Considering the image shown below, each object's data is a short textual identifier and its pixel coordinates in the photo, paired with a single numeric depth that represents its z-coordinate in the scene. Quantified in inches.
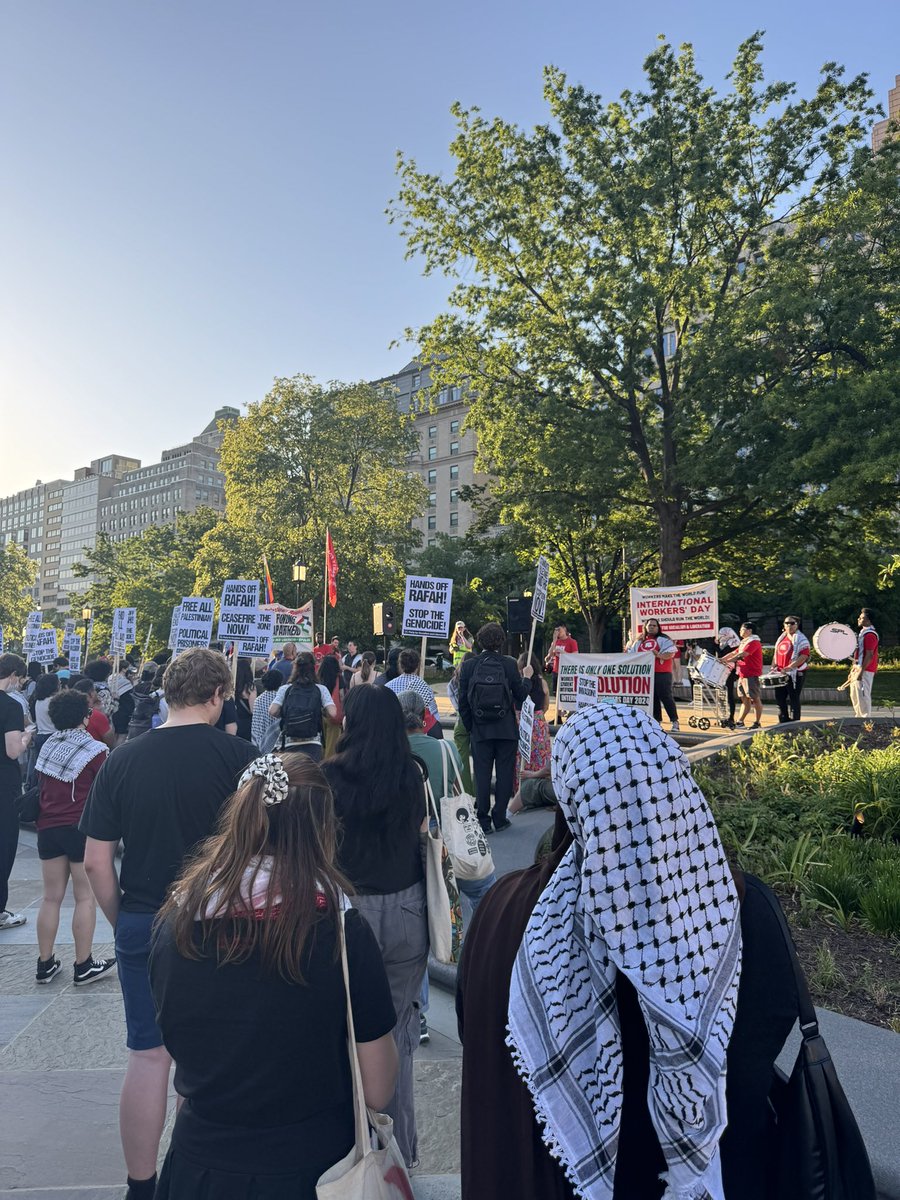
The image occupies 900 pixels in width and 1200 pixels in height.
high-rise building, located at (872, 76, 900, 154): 1963.5
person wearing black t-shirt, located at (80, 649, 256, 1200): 126.1
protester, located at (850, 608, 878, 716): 527.5
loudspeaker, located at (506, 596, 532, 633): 895.7
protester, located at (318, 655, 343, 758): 343.0
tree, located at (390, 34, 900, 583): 649.0
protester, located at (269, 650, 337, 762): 300.2
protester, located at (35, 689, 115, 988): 209.0
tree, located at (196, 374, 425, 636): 1496.1
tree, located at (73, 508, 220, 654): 2128.4
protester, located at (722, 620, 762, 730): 562.3
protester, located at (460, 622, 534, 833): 304.3
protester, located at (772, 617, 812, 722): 544.4
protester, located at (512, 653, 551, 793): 348.2
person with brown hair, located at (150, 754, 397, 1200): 71.4
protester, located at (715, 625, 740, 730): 614.2
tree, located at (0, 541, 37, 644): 2728.8
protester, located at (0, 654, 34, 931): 230.8
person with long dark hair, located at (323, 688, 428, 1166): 131.3
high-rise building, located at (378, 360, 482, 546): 3223.4
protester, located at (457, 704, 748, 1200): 61.5
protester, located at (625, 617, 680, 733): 502.6
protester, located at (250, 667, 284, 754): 321.7
